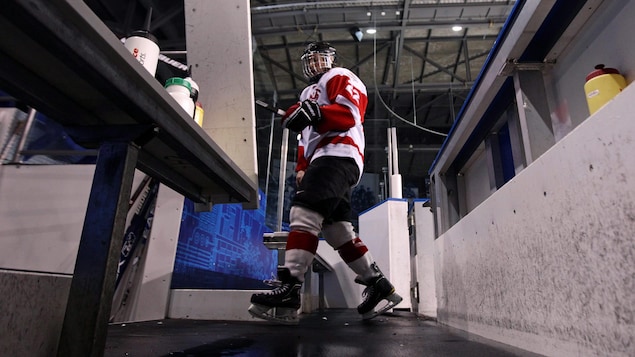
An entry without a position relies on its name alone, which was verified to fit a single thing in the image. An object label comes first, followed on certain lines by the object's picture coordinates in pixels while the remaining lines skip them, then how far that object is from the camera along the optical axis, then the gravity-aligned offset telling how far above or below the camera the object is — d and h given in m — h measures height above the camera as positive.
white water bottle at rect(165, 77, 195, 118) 0.90 +0.46
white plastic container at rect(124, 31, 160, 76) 0.78 +0.50
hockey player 1.28 +0.36
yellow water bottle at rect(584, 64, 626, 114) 0.74 +0.43
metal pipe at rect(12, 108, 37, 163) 2.28 +0.86
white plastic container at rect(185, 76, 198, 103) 0.95 +0.50
